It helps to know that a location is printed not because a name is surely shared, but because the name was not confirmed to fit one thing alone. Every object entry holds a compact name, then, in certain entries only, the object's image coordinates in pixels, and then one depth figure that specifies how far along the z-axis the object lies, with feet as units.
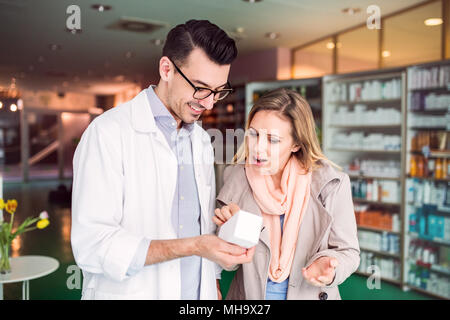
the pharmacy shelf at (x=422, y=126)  11.02
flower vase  7.66
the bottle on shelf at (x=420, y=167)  11.54
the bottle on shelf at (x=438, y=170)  11.08
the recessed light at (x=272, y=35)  14.29
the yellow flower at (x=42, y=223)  7.24
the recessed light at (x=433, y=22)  12.90
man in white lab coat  3.01
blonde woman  3.80
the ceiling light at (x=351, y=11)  12.14
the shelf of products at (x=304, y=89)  13.88
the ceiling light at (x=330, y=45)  17.60
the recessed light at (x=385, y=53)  14.82
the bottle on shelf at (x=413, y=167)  11.71
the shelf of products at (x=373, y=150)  12.30
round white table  7.45
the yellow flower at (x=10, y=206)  7.24
